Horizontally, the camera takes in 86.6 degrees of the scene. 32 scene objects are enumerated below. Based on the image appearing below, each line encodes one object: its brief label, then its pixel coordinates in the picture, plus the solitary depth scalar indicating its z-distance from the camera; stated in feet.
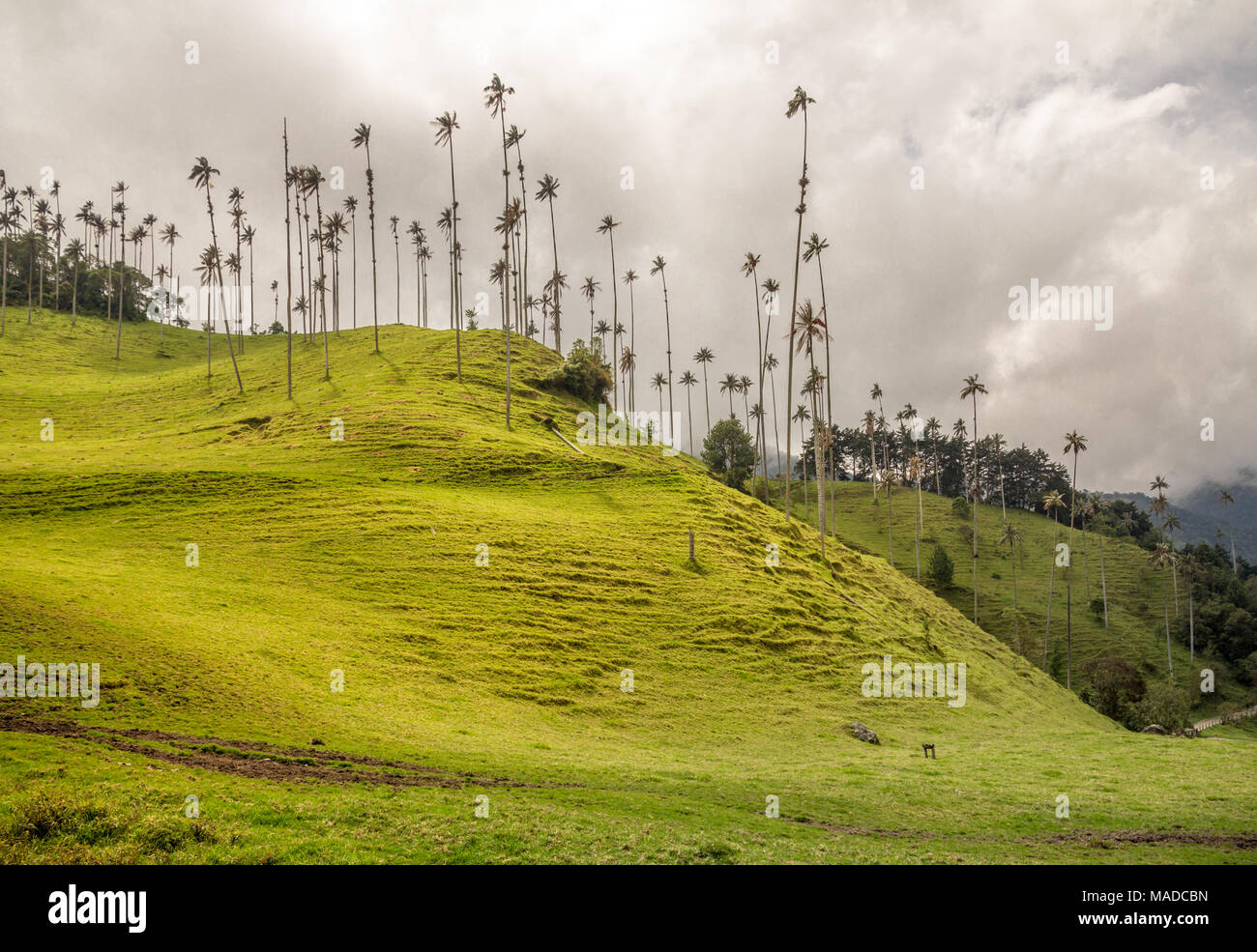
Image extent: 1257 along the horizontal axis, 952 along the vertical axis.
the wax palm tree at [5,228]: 457.76
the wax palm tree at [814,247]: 236.63
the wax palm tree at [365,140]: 320.91
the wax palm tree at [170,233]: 604.08
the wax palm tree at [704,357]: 591.37
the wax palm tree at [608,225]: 397.60
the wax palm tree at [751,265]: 287.28
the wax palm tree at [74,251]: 567.59
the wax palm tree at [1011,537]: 435.41
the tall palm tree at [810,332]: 226.99
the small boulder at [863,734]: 118.83
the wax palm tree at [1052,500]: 385.95
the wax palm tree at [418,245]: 537.03
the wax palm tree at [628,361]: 470.39
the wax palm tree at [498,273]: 437.01
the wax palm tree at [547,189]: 378.53
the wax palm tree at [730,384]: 640.17
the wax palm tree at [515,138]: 298.88
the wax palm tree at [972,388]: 390.01
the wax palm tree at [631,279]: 490.49
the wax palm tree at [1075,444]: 387.96
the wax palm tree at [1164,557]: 408.98
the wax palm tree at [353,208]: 497.87
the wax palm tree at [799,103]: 212.02
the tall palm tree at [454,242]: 267.18
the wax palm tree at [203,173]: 307.17
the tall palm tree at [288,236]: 284.41
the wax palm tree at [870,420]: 555.28
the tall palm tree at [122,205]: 597.11
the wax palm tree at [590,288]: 558.15
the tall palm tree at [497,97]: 264.31
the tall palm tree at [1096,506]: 506.48
